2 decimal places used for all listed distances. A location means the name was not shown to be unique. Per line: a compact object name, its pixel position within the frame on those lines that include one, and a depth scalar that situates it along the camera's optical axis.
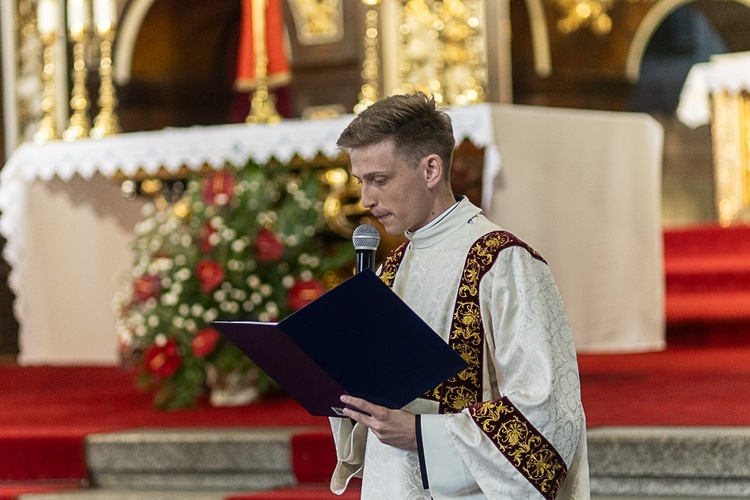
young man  3.66
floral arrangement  8.35
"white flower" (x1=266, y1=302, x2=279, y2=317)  8.30
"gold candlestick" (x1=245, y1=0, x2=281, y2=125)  10.30
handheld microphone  3.97
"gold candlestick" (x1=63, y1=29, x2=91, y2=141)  10.63
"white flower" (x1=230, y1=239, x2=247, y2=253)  8.29
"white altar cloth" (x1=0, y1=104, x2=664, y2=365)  8.13
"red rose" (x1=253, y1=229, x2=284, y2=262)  8.36
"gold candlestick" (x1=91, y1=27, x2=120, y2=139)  10.75
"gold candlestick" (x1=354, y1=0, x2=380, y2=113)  12.34
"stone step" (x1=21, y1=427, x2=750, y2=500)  6.24
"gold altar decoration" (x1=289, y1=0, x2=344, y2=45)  15.68
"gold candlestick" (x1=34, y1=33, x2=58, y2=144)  10.99
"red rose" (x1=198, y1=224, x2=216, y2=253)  8.44
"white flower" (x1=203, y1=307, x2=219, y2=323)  8.31
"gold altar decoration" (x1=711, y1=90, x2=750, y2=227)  15.37
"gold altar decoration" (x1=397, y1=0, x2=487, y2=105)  14.30
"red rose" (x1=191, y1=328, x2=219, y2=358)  8.24
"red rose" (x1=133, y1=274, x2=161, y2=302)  8.54
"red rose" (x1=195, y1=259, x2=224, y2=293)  8.25
